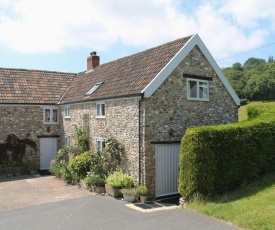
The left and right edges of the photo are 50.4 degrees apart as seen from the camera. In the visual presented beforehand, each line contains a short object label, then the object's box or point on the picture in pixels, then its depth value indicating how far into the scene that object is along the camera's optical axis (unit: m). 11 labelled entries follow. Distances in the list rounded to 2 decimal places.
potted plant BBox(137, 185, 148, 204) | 13.56
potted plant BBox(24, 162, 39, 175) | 21.97
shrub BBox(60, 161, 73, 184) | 18.03
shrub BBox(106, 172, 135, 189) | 14.25
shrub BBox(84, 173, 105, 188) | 15.45
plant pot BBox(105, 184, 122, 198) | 14.25
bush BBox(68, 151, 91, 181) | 17.16
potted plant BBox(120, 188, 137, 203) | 13.49
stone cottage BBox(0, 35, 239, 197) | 14.25
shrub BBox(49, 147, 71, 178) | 19.99
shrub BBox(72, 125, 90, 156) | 18.94
